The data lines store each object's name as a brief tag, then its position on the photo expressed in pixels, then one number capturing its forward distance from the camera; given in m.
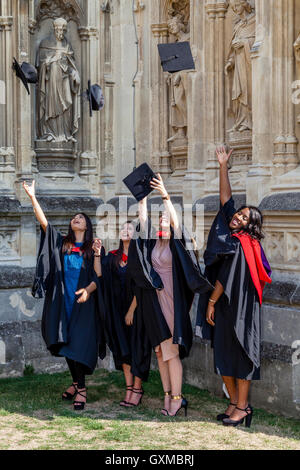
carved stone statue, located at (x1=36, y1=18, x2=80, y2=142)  9.75
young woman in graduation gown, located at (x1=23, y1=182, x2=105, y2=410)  7.52
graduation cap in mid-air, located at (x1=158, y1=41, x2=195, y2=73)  8.02
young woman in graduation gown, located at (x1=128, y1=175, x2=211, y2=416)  7.06
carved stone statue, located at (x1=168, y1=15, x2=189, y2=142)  9.43
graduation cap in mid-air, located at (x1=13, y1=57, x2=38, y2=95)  9.26
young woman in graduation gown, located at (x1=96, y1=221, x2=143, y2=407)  7.64
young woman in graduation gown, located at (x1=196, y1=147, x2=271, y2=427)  6.66
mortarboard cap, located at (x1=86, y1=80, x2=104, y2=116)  9.77
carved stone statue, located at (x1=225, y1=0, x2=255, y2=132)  8.33
